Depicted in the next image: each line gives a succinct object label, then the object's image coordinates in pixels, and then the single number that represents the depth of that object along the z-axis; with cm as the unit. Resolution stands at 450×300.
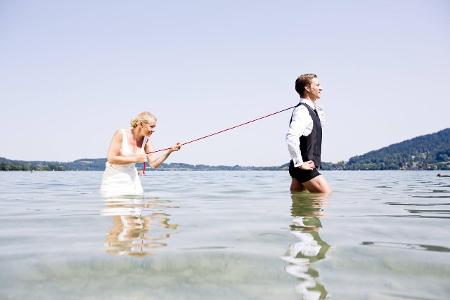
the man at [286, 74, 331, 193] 773
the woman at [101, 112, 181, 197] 868
